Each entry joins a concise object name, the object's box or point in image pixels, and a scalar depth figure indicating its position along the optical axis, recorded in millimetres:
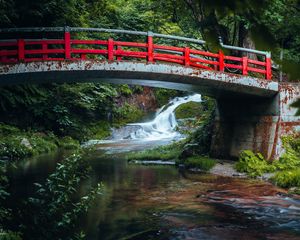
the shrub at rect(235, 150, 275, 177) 13562
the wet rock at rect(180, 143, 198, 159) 17188
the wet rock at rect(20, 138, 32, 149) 20747
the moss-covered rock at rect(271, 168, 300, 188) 11844
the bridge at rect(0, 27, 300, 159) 11852
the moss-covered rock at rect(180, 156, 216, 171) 15360
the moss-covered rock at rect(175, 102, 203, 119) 31219
